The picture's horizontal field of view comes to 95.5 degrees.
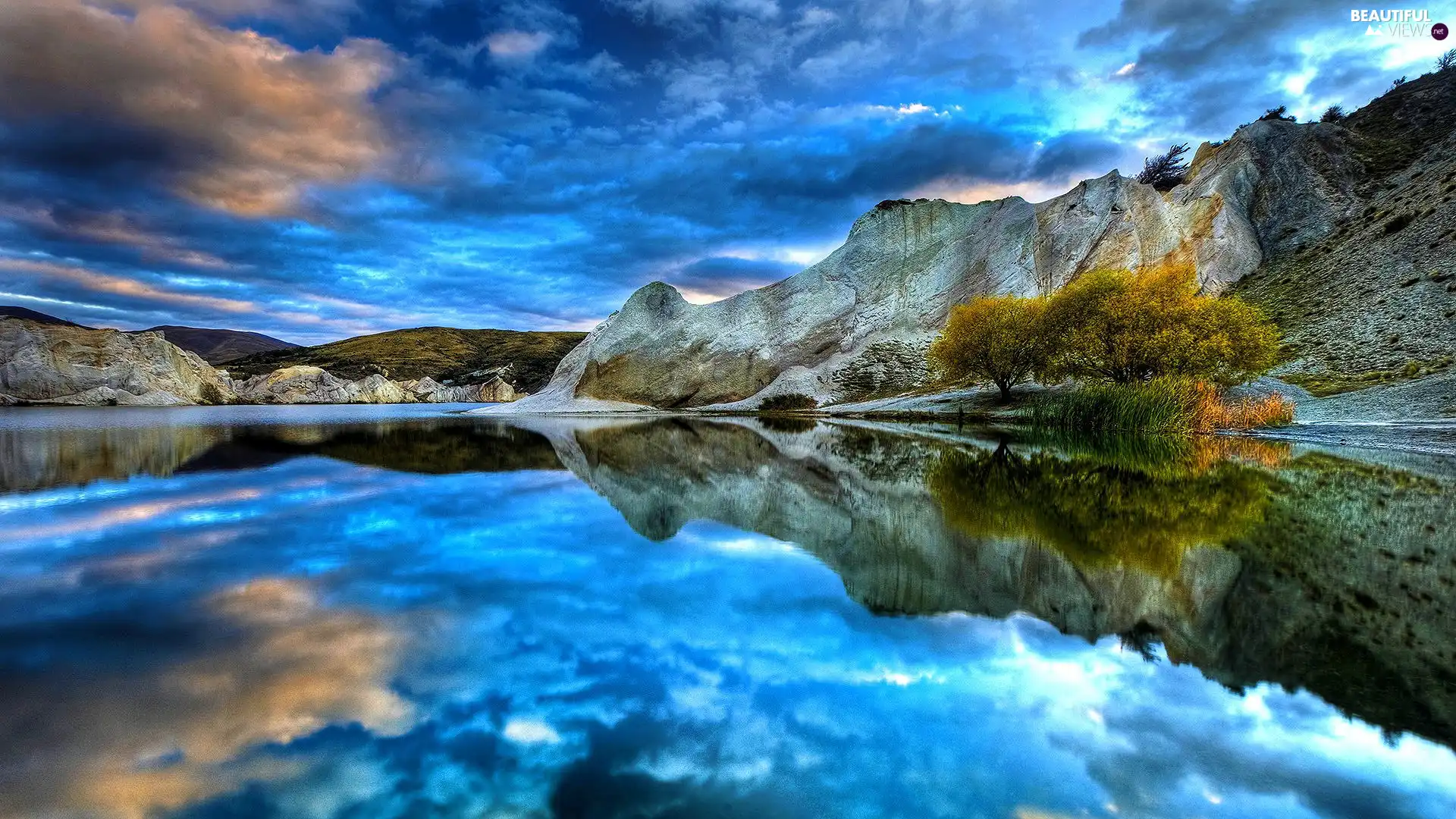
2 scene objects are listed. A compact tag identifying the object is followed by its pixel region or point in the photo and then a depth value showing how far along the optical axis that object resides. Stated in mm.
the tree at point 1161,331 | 25328
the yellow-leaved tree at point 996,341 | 31438
